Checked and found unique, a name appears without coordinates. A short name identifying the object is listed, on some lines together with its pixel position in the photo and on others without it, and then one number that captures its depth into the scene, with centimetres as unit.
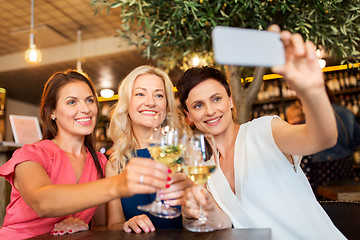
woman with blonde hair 169
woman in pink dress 89
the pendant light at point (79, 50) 555
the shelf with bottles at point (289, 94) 541
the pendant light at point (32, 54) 407
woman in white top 123
